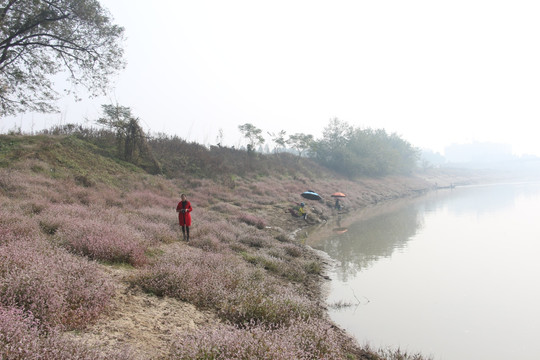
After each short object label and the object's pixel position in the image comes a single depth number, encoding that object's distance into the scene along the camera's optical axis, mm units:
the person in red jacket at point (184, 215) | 10812
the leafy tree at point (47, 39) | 14641
